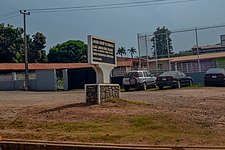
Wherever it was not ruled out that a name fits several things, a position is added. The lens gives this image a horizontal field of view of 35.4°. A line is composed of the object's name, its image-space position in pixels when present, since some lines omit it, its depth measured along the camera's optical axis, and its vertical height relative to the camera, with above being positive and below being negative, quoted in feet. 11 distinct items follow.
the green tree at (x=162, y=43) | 115.34 +13.35
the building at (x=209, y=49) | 114.93 +11.22
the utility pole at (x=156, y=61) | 114.93 +7.25
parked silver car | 90.07 +0.92
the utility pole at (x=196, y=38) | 106.63 +13.37
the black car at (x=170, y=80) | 88.99 +0.77
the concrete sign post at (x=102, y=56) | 46.37 +3.86
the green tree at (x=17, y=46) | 183.52 +21.87
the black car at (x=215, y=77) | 86.07 +1.16
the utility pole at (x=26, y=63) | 128.08 +8.47
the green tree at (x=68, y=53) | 219.41 +20.23
